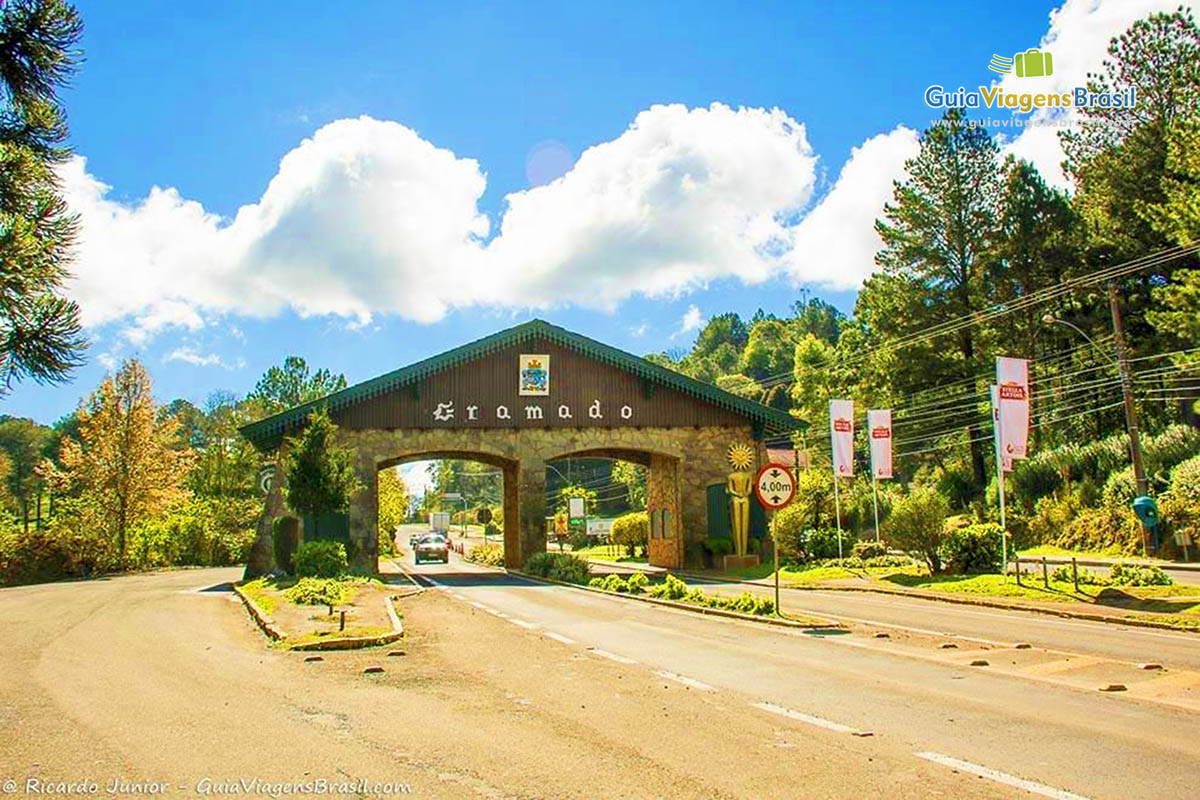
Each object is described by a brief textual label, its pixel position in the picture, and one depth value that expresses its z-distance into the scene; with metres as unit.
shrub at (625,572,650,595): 22.91
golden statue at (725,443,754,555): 32.19
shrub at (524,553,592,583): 28.71
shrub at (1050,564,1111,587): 19.42
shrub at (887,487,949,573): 23.61
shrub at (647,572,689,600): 20.66
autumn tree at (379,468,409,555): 65.06
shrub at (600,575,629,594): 23.54
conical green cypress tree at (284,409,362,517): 25.59
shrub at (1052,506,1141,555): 32.38
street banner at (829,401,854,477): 30.72
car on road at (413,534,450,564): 56.25
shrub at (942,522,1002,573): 23.33
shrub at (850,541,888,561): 30.23
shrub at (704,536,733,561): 34.06
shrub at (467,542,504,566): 48.69
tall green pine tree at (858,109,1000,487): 49.56
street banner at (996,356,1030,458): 24.06
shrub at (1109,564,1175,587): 18.64
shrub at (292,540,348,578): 25.11
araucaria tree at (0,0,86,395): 9.29
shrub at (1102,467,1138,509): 34.00
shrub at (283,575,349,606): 18.75
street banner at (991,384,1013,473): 23.94
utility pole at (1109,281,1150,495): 31.12
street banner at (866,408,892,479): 30.95
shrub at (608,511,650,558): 48.06
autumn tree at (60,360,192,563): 43.75
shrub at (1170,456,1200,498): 30.54
